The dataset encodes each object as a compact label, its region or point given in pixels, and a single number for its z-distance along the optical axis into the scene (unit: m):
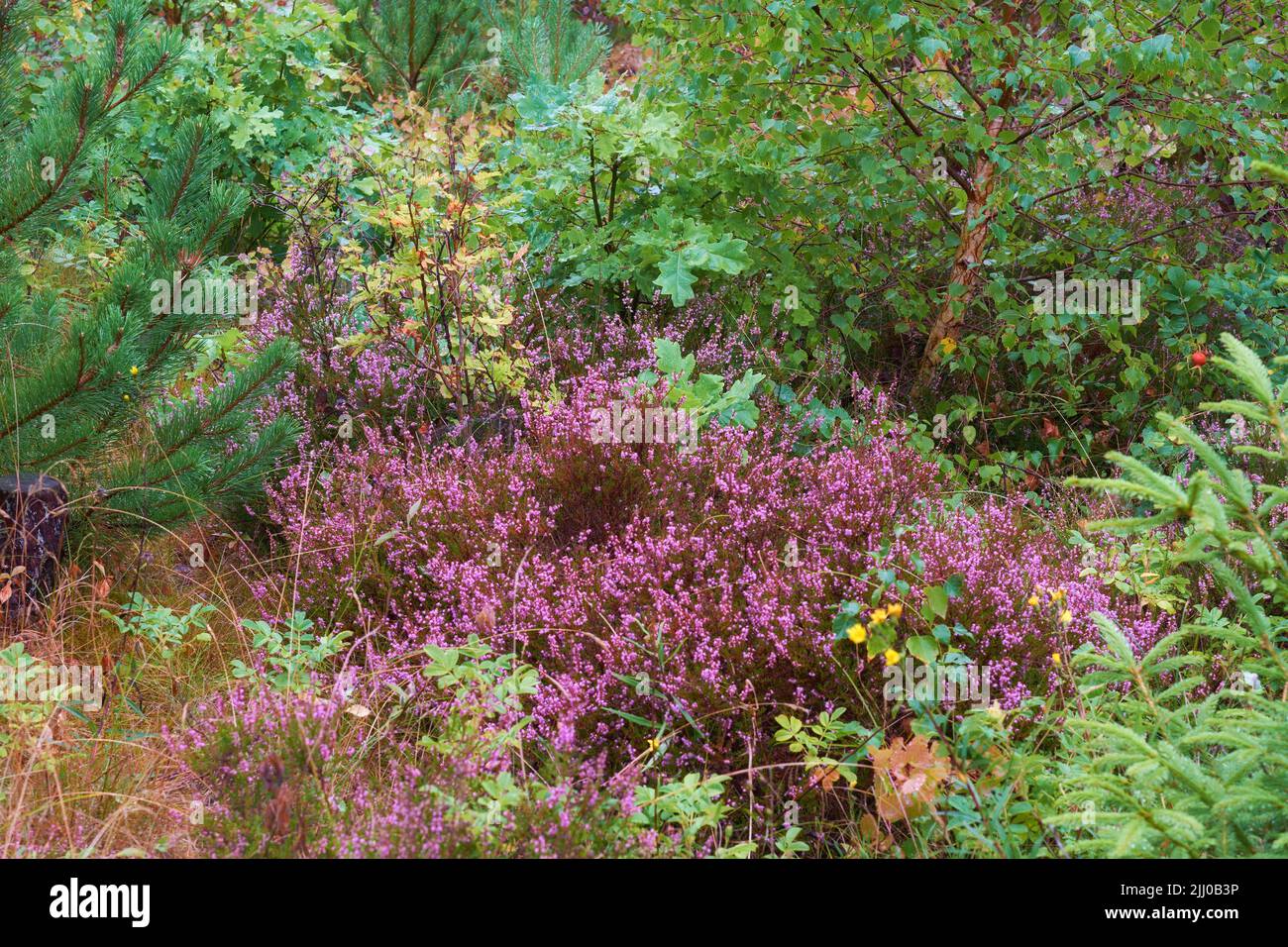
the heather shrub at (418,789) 2.18
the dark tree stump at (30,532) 3.38
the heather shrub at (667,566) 2.94
